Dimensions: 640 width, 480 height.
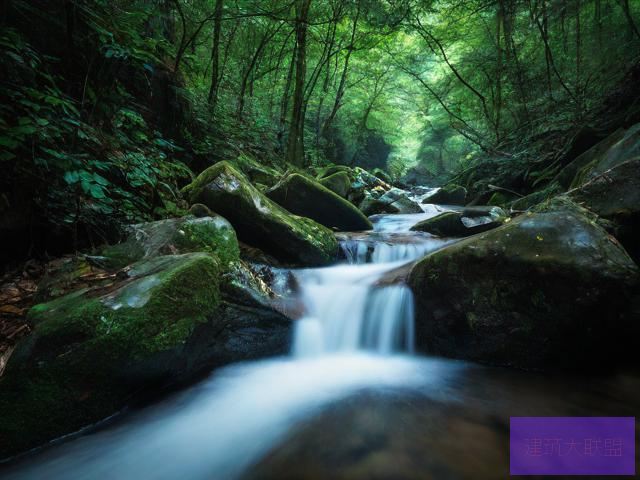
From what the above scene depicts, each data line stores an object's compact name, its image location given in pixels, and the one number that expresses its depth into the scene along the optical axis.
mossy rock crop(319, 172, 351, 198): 8.91
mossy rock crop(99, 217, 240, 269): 3.12
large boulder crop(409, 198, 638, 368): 2.59
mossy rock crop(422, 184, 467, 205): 11.23
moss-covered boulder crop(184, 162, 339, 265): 4.41
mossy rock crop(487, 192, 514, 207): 8.66
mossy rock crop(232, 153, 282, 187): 7.39
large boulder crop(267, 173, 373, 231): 6.10
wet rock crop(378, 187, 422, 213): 9.64
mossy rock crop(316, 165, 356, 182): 10.75
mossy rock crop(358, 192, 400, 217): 9.41
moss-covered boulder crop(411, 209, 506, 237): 5.71
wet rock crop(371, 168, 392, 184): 18.00
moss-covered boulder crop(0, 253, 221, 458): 1.87
